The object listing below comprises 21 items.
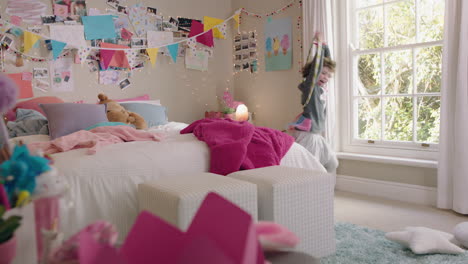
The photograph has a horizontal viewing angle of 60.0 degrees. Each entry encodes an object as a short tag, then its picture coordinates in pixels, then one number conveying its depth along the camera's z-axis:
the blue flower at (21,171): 0.52
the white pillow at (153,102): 3.96
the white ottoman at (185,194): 1.57
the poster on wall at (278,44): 4.09
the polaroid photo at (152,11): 4.12
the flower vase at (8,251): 0.48
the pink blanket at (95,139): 2.14
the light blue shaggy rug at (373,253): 1.98
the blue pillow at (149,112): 3.52
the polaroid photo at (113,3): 3.85
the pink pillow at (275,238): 0.54
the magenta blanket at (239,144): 2.24
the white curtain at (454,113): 2.70
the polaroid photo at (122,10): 3.91
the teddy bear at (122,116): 3.13
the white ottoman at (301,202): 1.81
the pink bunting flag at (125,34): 3.92
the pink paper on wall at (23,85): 3.33
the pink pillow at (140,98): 3.93
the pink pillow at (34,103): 3.03
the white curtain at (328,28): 3.56
